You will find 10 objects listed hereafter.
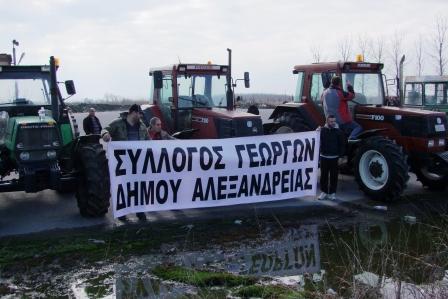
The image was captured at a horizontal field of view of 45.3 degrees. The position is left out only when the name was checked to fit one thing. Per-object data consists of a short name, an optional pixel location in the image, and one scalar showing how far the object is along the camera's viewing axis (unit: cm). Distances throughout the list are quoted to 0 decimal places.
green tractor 769
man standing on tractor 962
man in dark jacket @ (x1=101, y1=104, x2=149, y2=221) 827
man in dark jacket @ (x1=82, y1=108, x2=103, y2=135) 1452
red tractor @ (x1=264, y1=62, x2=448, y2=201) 895
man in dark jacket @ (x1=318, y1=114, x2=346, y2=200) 895
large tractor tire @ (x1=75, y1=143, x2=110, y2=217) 772
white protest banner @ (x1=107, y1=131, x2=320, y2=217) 761
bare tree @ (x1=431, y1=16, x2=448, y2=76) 2522
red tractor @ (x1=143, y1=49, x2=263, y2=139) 991
